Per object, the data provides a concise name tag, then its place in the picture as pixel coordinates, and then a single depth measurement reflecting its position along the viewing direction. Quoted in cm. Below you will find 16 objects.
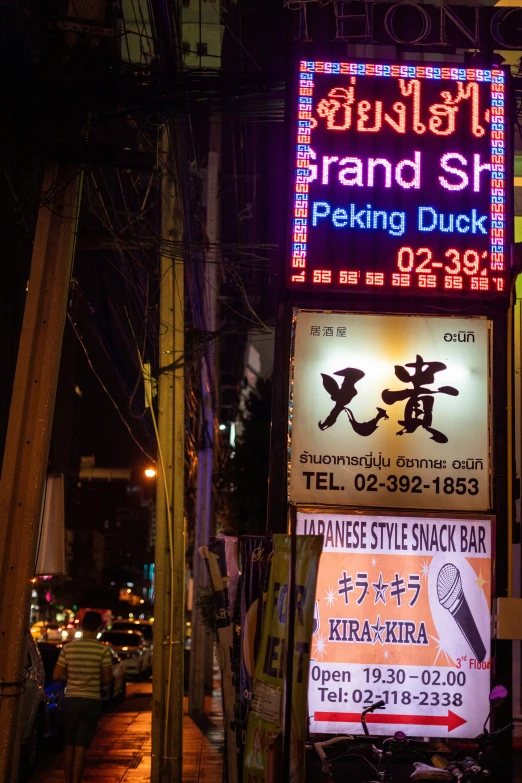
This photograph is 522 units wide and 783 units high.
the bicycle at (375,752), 689
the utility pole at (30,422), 708
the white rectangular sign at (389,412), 783
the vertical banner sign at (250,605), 667
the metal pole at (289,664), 573
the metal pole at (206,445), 1923
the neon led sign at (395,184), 802
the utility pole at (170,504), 1006
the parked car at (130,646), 2795
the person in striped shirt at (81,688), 932
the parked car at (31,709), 1100
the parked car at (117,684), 1986
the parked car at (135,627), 3254
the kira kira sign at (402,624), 761
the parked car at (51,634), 3989
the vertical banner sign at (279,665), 585
